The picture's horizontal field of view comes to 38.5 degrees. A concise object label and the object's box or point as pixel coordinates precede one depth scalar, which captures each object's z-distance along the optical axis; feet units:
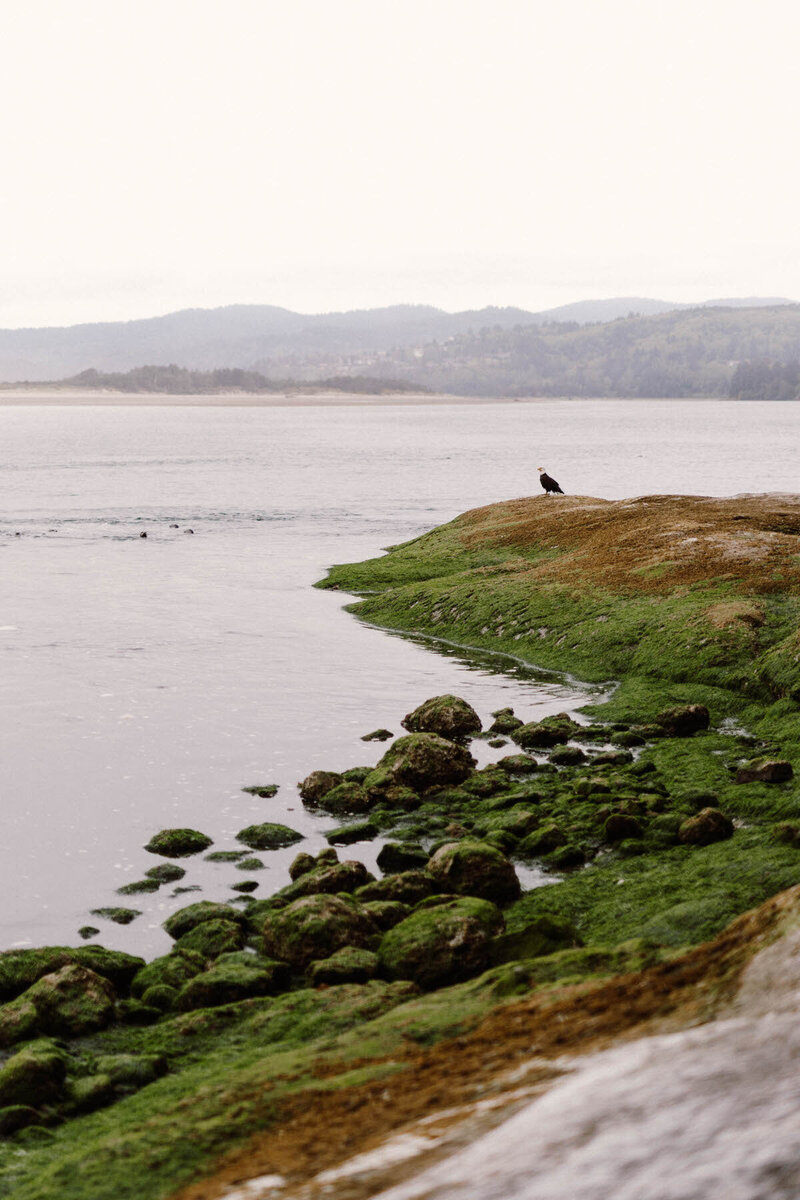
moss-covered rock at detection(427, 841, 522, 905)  52.85
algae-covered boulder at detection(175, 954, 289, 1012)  44.93
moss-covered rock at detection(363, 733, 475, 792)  70.95
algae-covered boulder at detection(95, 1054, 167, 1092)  39.19
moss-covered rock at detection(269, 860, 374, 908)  53.88
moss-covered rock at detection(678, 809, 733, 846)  57.52
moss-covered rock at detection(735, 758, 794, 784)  65.26
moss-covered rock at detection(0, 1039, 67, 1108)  37.63
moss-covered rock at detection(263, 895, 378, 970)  47.50
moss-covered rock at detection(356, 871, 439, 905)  52.44
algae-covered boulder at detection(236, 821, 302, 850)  62.69
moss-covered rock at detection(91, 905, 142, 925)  53.52
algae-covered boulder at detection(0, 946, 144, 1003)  46.34
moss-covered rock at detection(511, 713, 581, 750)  79.46
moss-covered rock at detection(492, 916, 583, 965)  45.47
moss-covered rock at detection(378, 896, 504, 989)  45.06
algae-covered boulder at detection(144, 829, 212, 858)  61.21
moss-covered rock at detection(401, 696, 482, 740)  82.12
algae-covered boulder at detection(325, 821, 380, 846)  63.21
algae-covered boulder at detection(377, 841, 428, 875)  58.39
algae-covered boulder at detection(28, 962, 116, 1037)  42.80
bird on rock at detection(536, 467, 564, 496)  197.47
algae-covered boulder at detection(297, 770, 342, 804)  69.56
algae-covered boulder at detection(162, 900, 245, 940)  51.72
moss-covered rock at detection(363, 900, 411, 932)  50.06
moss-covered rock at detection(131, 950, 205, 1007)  46.11
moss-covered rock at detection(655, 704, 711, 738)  79.87
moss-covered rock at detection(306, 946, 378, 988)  45.57
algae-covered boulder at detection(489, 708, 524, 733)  83.30
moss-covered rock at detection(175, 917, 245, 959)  49.01
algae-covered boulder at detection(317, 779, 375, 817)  67.82
